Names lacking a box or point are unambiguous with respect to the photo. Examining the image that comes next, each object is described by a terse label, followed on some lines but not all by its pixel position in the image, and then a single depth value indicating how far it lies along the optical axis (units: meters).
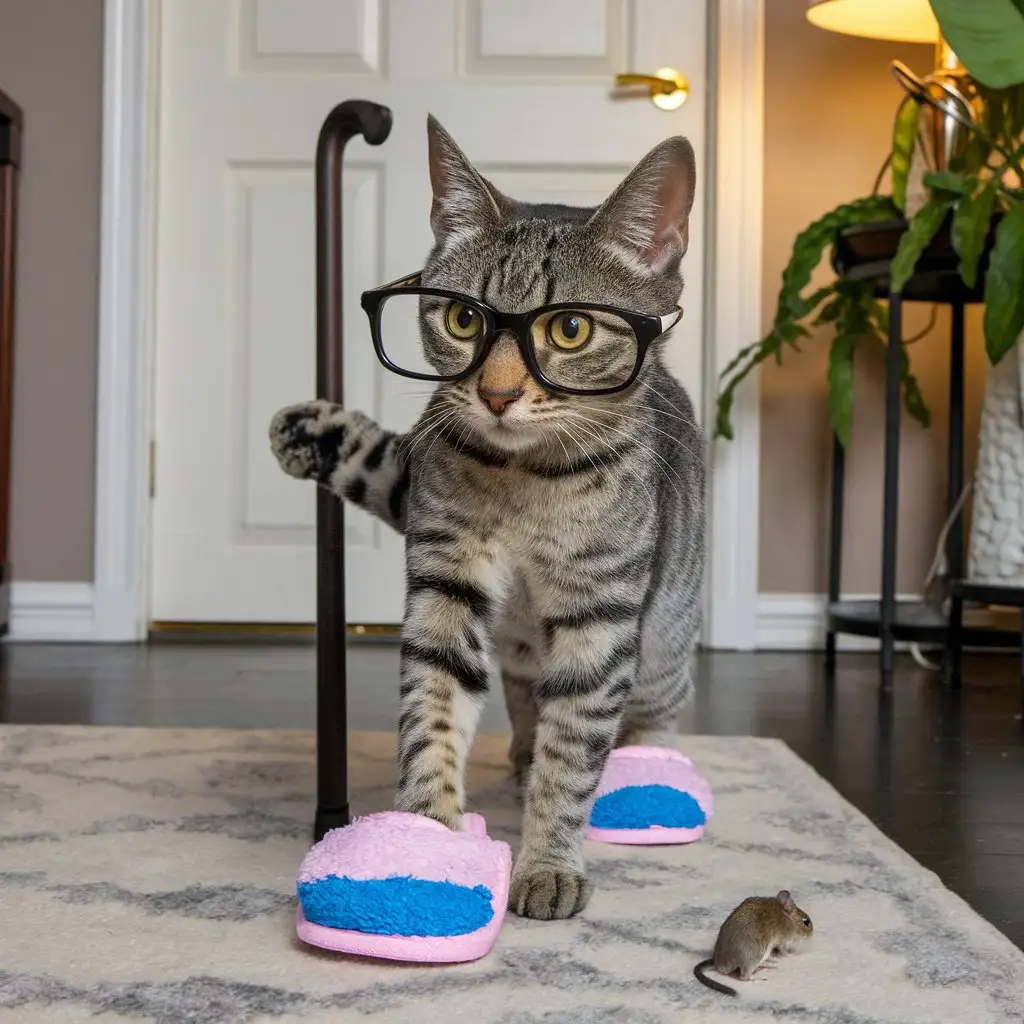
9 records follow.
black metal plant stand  2.55
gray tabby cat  1.17
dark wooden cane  1.33
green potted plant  2.11
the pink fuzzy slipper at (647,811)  1.38
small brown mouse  0.98
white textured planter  2.49
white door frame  2.91
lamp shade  2.70
